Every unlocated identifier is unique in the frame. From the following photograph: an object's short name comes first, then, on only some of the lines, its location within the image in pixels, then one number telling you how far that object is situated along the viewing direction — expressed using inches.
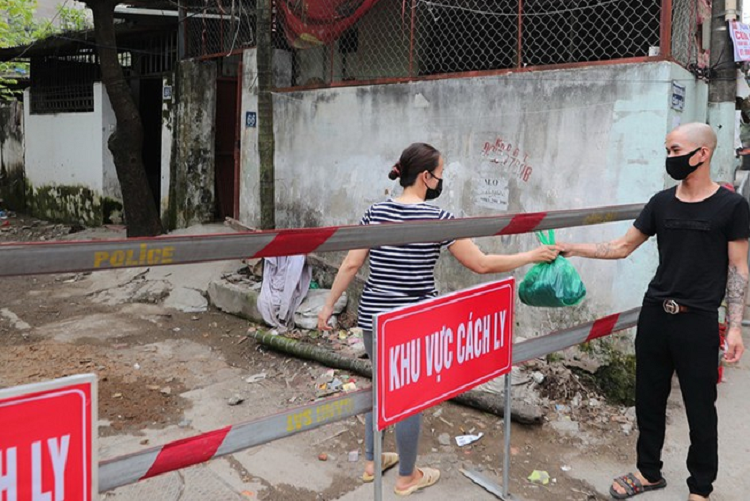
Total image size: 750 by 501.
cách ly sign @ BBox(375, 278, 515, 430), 92.5
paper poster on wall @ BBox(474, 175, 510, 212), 213.3
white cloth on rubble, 240.2
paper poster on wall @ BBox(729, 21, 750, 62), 189.8
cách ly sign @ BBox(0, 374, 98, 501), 59.8
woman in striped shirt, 111.8
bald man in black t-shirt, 109.8
